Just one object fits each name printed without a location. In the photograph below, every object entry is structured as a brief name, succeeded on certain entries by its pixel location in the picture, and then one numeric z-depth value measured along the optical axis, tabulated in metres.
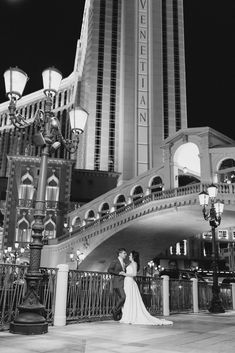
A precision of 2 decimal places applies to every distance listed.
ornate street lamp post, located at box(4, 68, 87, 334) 7.13
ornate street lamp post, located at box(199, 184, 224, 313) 14.50
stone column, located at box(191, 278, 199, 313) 14.76
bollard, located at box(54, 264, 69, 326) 8.89
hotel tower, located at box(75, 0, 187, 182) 69.69
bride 9.38
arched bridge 26.50
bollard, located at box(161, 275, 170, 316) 12.73
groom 9.65
